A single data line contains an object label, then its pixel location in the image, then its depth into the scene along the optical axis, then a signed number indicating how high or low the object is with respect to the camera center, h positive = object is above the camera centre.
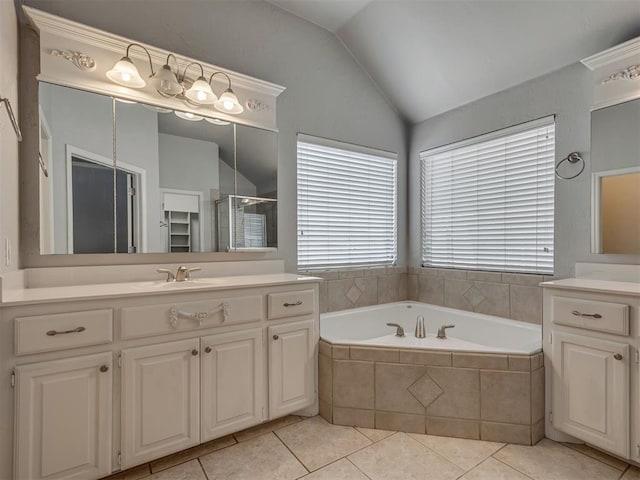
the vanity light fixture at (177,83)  1.90 +0.96
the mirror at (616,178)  2.05 +0.37
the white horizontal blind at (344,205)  2.81 +0.31
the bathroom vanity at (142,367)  1.35 -0.62
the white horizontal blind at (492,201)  2.50 +0.31
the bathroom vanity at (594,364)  1.62 -0.66
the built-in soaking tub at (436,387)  1.88 -0.89
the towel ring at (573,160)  2.27 +0.54
